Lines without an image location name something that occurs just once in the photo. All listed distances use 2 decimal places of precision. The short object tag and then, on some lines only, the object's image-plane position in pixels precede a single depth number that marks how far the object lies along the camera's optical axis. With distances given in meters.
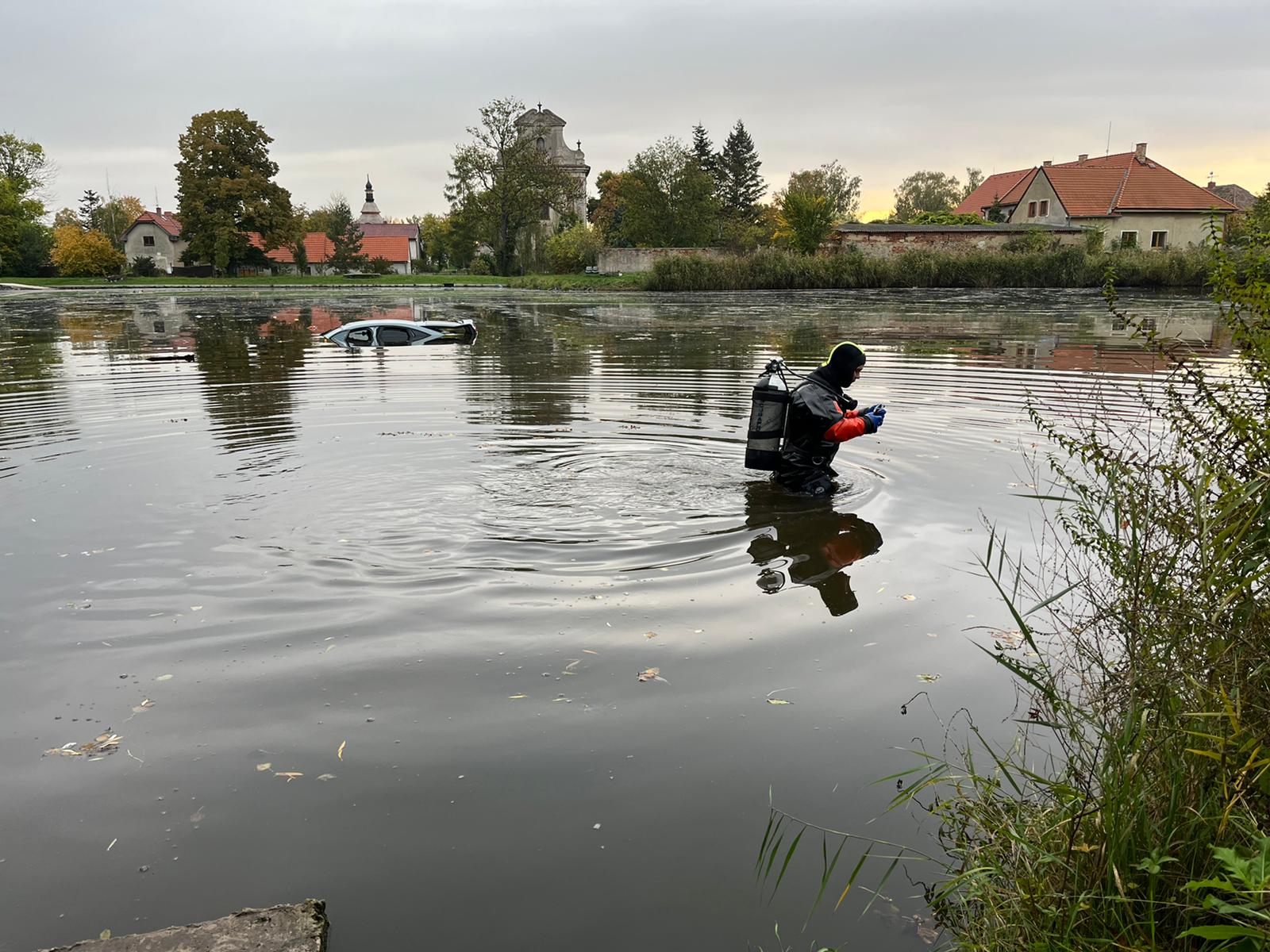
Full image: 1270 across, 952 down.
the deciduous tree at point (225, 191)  66.31
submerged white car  22.36
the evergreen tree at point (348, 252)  78.38
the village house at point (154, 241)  84.56
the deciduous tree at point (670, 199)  65.56
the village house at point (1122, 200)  59.69
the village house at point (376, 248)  82.31
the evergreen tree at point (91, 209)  98.70
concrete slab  2.73
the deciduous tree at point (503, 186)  67.56
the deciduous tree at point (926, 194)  95.62
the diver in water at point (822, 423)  7.62
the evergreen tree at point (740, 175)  84.25
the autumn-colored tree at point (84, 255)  69.25
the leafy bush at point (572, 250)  64.00
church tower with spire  117.21
